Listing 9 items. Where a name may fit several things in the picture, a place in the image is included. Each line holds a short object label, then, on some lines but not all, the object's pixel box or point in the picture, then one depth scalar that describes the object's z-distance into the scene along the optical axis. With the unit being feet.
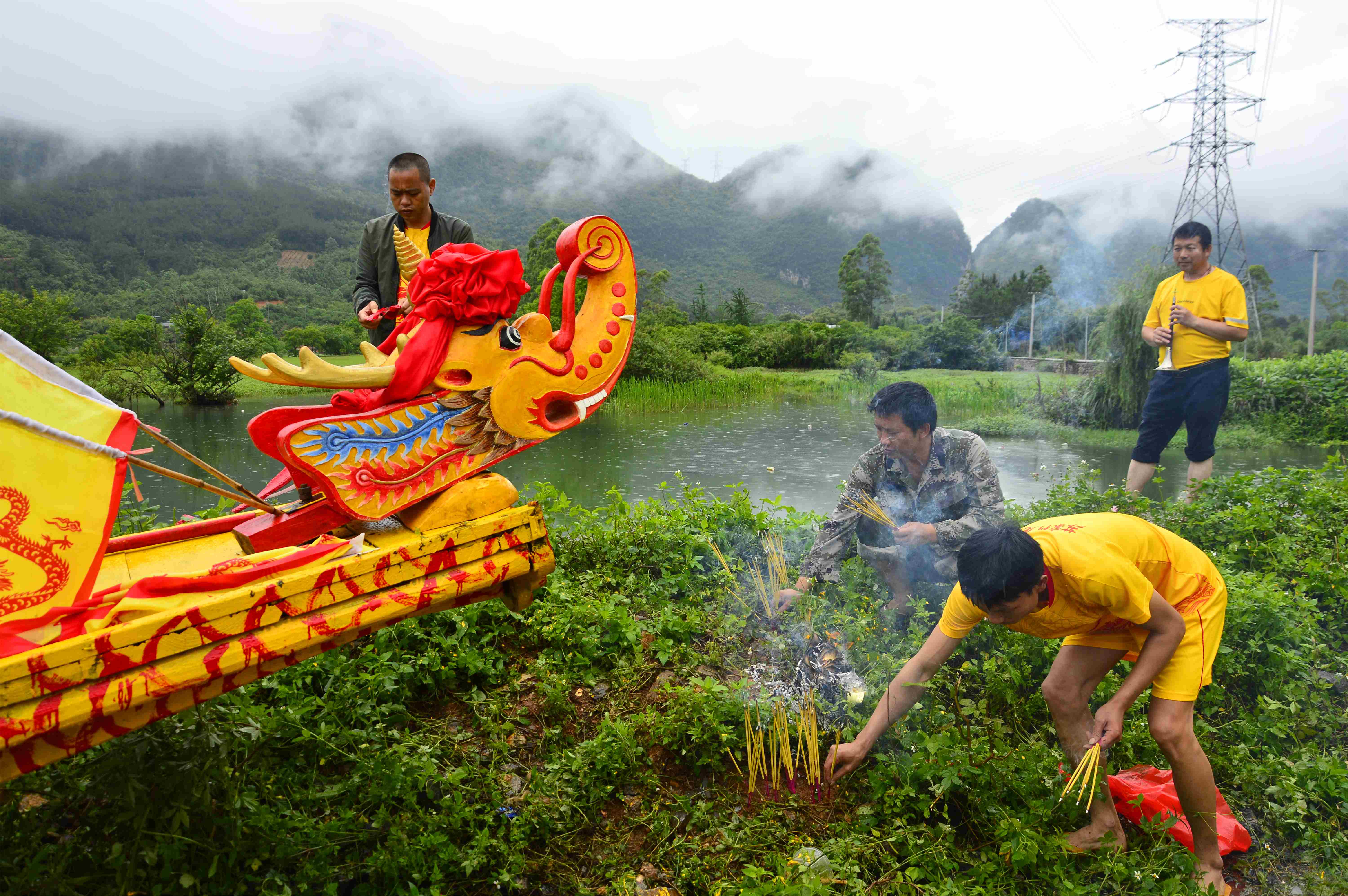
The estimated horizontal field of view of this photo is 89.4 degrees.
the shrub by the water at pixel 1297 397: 27.43
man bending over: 6.21
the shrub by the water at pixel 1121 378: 27.58
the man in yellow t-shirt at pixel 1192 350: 14.58
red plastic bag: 7.00
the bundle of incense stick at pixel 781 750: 7.27
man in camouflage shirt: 9.38
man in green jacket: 9.11
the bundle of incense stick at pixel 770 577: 10.46
